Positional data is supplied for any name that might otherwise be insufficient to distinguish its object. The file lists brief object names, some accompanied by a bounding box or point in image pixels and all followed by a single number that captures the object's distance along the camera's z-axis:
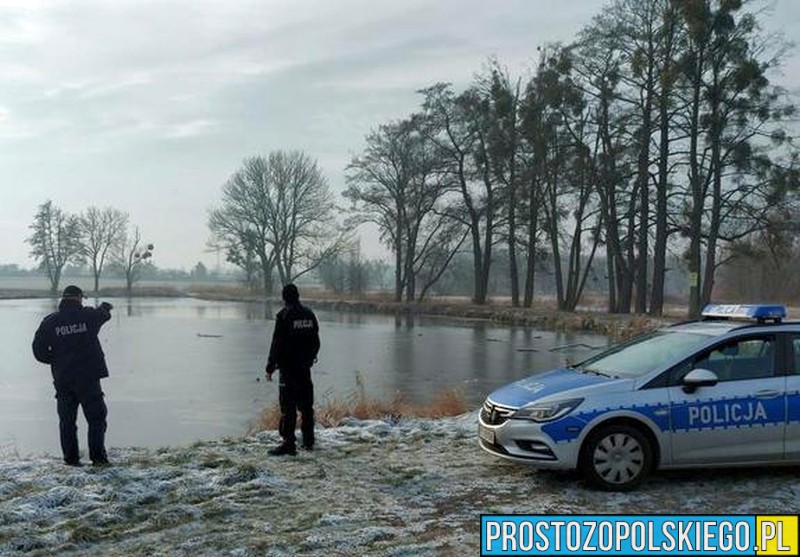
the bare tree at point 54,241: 90.06
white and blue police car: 6.85
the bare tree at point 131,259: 97.62
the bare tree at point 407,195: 58.06
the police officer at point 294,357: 8.59
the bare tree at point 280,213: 80.56
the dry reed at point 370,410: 11.56
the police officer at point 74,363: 8.08
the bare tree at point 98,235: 94.75
